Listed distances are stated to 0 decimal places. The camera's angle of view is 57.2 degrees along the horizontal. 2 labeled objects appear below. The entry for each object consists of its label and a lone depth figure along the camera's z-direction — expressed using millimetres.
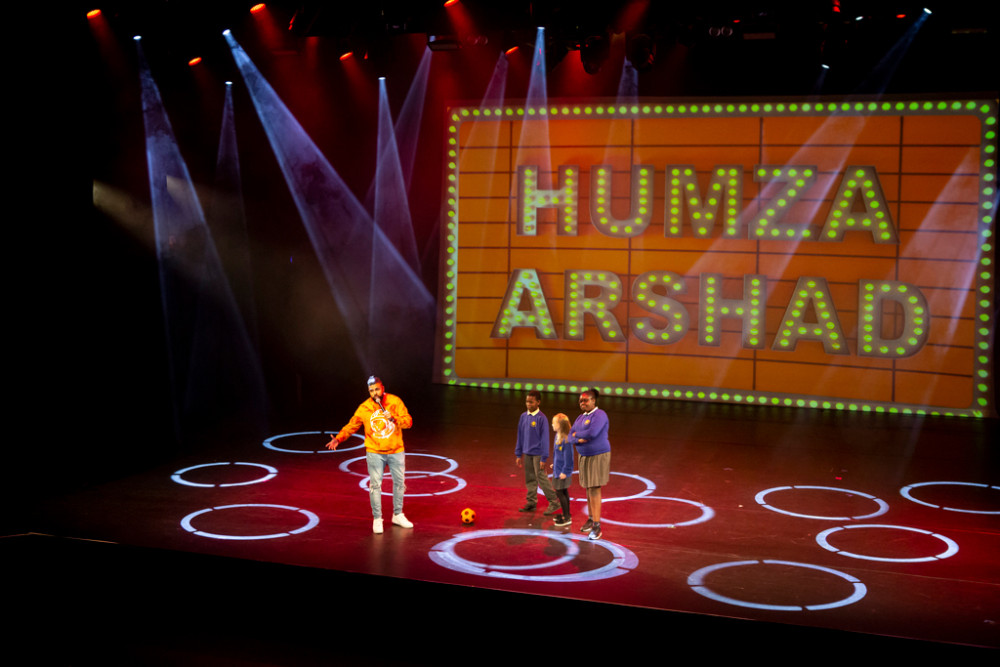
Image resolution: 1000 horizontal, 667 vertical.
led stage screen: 14172
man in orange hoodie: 8328
